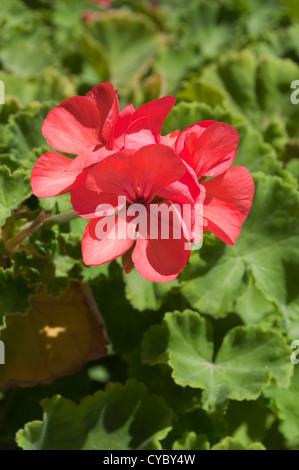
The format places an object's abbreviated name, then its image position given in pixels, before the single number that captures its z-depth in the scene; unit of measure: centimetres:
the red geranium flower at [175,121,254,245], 50
